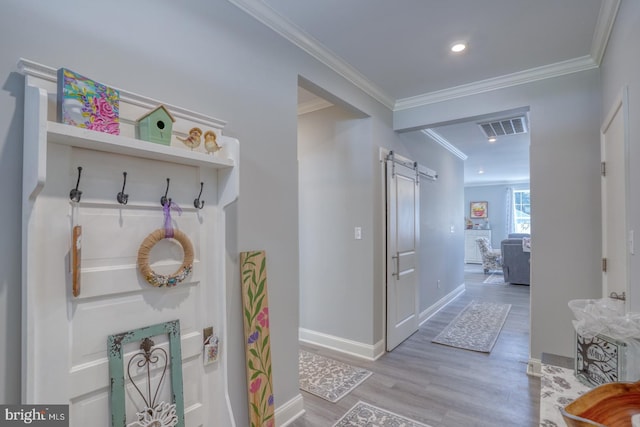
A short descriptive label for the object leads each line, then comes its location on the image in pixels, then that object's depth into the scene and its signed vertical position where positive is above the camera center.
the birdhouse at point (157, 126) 1.35 +0.39
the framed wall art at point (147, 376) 1.29 -0.67
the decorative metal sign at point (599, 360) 1.12 -0.53
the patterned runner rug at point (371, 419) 2.16 -1.39
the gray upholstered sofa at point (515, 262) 6.70 -0.97
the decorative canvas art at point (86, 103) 1.13 +0.42
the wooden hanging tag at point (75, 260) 1.19 -0.15
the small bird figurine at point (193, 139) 1.51 +0.37
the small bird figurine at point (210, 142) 1.57 +0.37
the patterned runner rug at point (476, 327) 3.59 -1.41
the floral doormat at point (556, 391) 1.08 -0.67
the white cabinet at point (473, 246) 10.26 -0.95
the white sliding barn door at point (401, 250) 3.40 -0.37
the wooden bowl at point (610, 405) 0.87 -0.52
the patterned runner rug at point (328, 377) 2.59 -1.40
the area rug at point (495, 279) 7.09 -1.47
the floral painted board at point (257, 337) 1.86 -0.71
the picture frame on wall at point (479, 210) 10.73 +0.21
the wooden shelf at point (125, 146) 1.09 +0.28
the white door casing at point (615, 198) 1.79 +0.12
